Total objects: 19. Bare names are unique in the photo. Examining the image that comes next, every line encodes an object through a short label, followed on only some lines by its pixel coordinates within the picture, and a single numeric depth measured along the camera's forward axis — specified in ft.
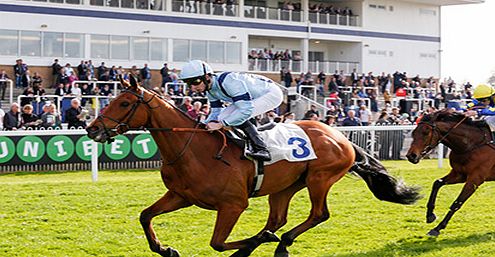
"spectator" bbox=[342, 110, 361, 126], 55.98
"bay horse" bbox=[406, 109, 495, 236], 27.25
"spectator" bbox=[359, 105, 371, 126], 64.34
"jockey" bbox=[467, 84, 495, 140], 28.73
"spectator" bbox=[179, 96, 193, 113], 49.82
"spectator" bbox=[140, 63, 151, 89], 84.58
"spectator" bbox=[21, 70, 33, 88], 74.90
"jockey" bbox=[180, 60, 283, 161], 19.81
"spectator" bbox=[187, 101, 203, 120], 48.78
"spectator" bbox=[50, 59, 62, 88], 81.25
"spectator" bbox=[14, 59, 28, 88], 76.13
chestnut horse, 19.33
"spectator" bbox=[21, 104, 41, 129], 47.14
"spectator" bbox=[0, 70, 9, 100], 68.64
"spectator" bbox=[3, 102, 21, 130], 46.47
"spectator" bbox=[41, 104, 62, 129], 47.60
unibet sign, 42.93
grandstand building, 88.74
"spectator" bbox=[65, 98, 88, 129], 47.75
